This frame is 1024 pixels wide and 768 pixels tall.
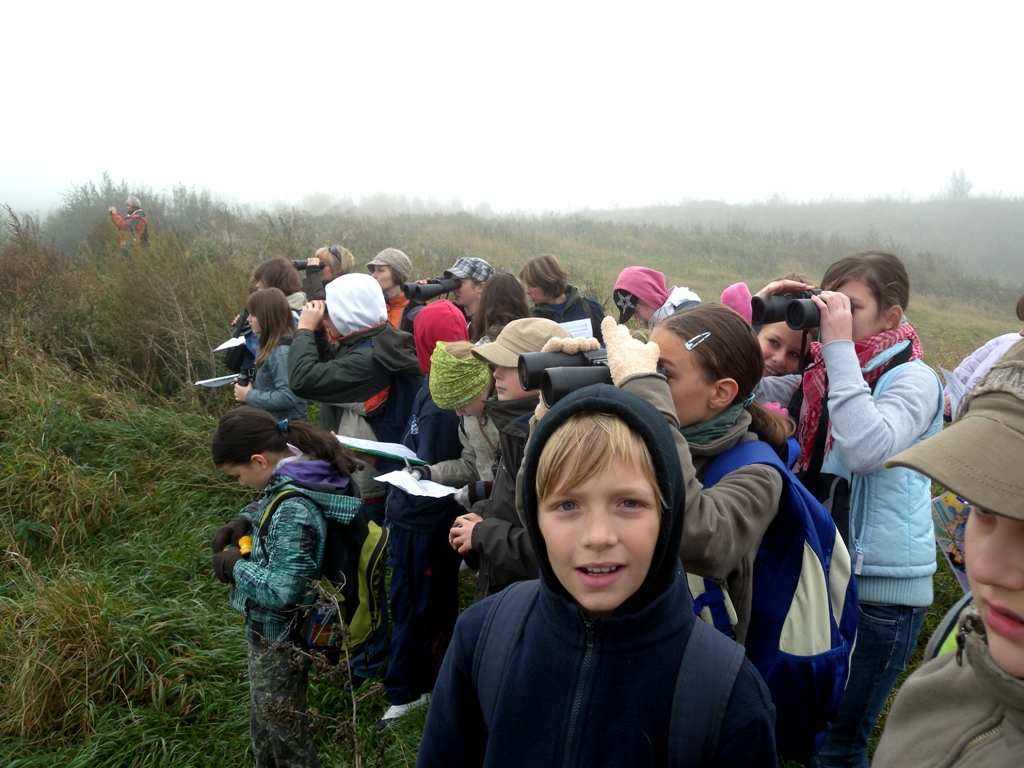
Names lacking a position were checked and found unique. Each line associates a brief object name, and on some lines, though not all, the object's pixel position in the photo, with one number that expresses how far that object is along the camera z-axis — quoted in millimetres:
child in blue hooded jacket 1069
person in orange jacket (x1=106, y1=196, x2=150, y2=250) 8281
